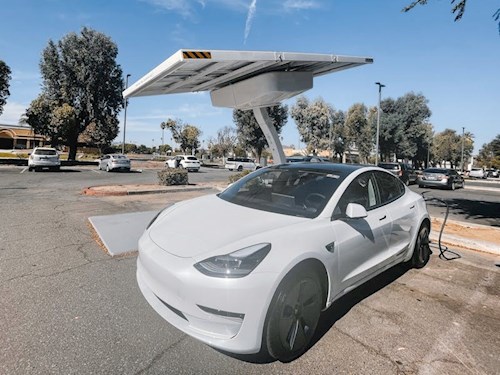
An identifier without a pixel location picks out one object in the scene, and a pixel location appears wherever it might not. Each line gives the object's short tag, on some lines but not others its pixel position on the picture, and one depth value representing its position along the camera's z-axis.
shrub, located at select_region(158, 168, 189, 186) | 13.64
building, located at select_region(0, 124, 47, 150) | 55.88
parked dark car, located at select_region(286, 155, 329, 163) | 23.11
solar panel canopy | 5.59
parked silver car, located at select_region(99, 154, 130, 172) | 24.17
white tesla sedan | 2.30
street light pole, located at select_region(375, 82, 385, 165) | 28.38
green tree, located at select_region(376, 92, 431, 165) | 42.88
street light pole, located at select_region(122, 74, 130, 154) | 31.81
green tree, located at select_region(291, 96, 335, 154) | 47.25
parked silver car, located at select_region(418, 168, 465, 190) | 19.77
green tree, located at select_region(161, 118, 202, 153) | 52.61
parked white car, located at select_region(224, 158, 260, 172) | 34.94
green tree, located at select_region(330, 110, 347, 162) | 49.56
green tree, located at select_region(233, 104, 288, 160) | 38.19
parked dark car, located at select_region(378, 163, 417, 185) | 20.91
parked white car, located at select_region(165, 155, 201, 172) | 30.43
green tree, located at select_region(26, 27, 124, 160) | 29.72
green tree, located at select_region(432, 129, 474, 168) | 69.06
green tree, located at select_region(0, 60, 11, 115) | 25.77
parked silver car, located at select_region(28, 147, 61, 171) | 21.73
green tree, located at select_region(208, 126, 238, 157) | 62.94
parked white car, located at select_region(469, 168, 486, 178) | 49.12
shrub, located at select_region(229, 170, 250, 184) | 13.41
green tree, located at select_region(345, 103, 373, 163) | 46.66
